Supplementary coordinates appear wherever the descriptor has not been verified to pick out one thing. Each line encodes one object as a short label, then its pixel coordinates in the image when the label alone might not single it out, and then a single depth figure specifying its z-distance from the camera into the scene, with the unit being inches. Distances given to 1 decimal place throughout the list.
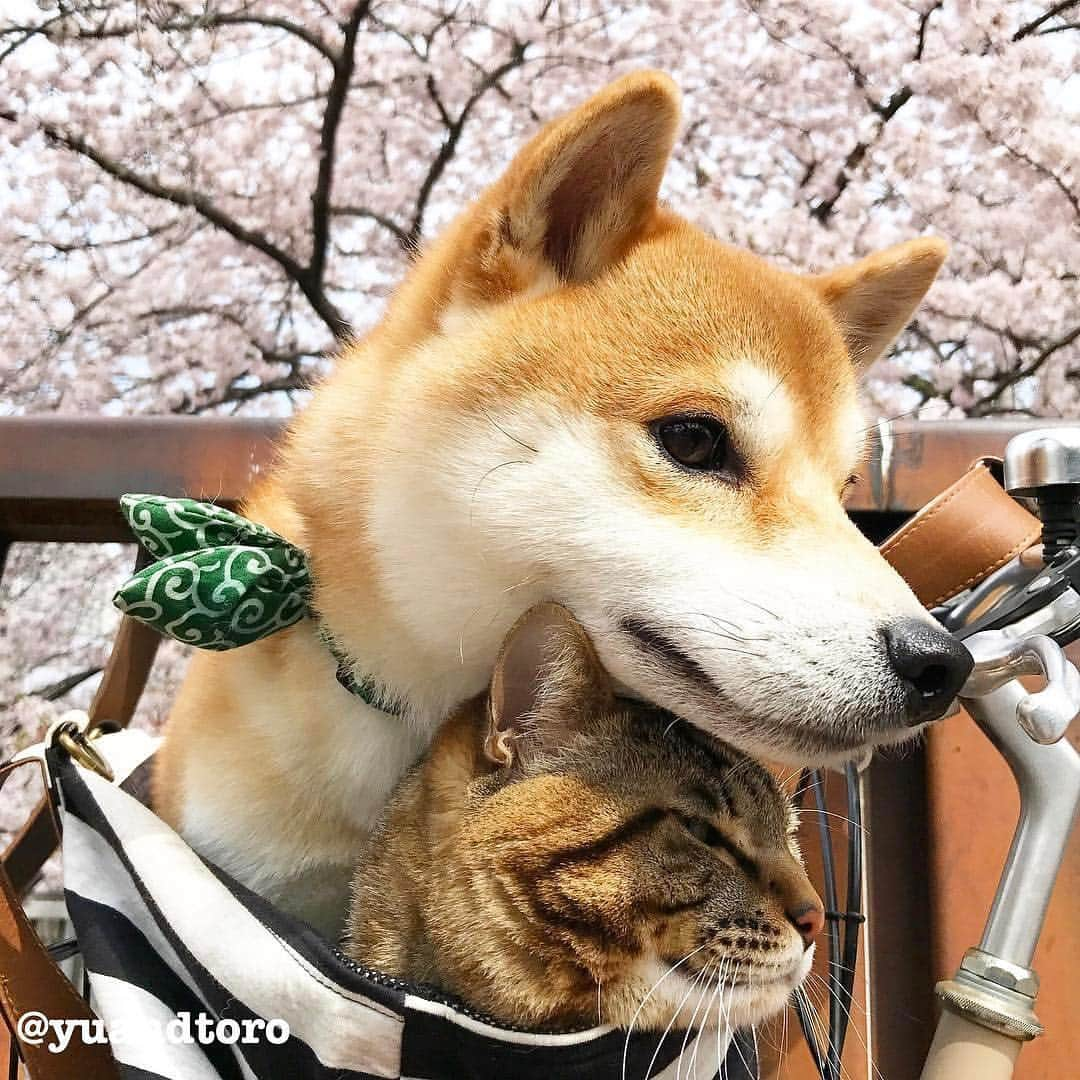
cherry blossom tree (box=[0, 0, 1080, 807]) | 57.1
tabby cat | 14.2
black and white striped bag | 13.5
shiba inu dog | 14.1
